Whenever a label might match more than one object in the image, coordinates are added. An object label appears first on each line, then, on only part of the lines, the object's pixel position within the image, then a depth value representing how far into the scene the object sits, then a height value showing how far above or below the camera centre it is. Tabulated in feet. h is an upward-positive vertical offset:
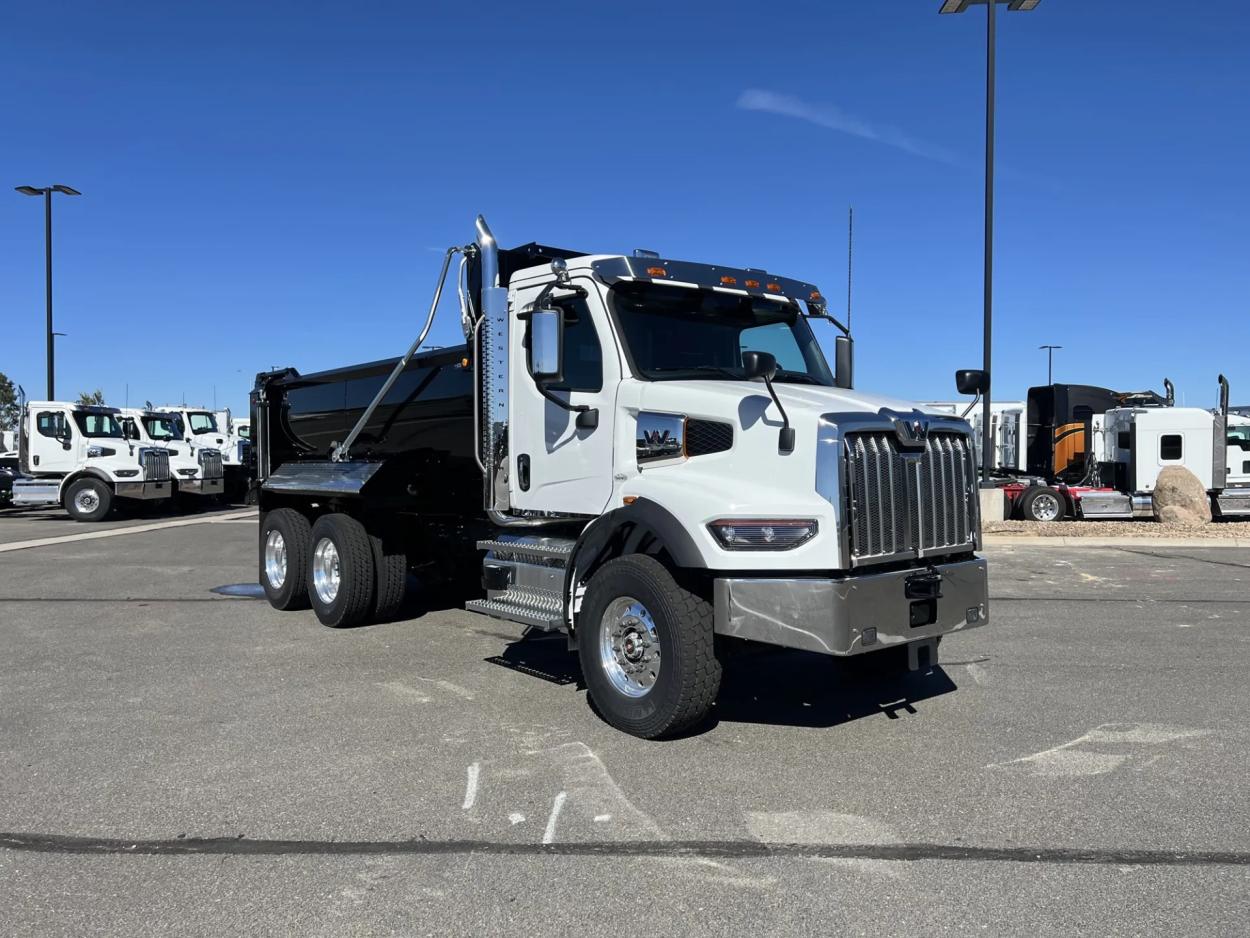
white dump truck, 16.33 -0.19
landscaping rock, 68.69 -2.14
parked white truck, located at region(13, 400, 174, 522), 74.08 +0.67
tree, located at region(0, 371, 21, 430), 206.02 +15.31
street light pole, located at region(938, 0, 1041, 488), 55.11 +20.17
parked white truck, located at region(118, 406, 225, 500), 79.66 +1.53
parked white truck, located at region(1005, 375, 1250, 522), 71.56 +0.18
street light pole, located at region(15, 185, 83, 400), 83.82 +20.31
